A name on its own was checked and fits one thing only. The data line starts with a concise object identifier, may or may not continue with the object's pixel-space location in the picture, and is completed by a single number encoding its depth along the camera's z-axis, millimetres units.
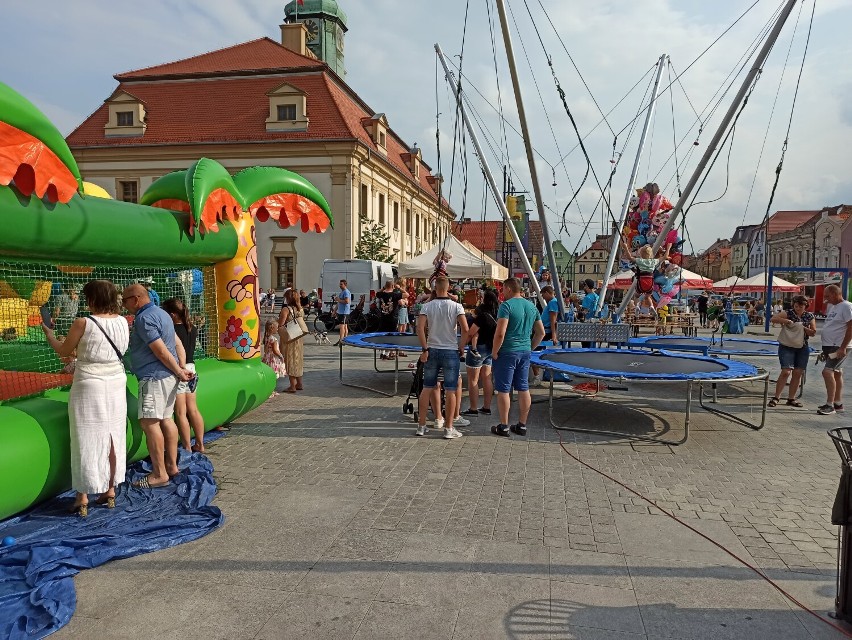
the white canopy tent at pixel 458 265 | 17453
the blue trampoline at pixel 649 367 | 6527
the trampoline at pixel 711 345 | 10211
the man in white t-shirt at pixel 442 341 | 6410
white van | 20797
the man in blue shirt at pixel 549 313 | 10267
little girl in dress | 8930
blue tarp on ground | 3031
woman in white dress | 4133
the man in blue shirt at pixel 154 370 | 4762
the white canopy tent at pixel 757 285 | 28706
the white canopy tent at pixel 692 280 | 25656
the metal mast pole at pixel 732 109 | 8062
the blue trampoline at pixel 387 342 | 8805
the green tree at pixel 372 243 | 30391
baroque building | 30484
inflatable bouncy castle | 4047
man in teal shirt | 6505
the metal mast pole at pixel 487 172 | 11016
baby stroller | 7521
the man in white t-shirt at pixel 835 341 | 7727
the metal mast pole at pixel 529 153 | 7652
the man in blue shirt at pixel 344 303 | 17188
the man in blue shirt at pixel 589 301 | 11609
